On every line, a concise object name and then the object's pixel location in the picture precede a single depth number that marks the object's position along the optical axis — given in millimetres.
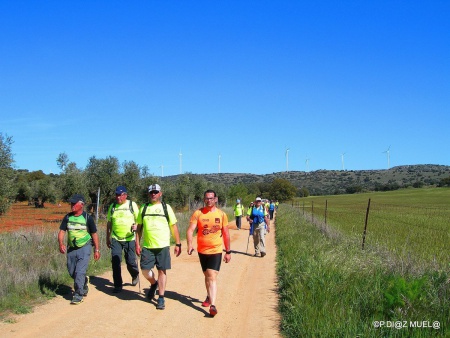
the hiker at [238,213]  26609
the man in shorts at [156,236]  7836
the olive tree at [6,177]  20453
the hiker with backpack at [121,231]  8820
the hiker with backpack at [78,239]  8102
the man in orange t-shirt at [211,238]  7520
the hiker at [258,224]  14891
